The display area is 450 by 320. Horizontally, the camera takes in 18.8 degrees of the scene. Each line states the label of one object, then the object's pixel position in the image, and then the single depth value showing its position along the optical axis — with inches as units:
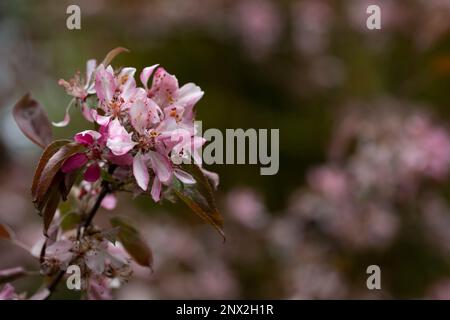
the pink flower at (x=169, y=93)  26.2
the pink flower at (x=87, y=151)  25.3
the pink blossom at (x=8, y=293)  26.5
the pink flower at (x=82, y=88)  26.9
